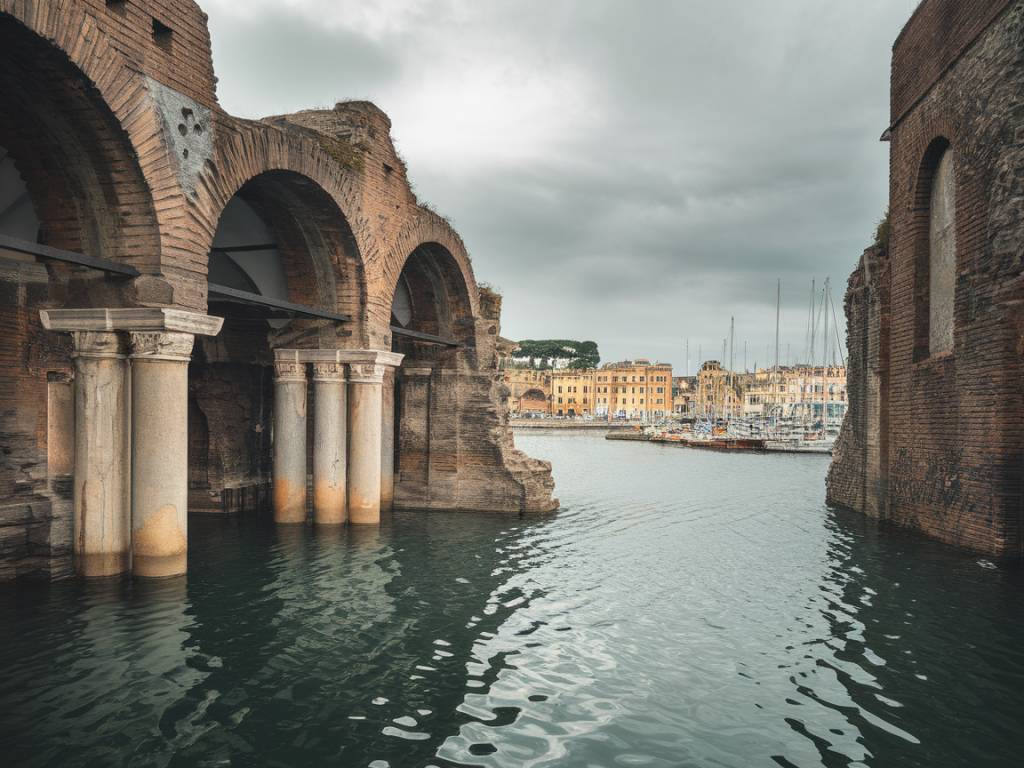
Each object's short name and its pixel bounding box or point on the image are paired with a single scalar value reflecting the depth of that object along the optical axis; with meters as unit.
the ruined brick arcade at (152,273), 7.88
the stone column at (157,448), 8.32
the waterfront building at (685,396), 120.06
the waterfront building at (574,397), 122.31
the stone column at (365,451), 13.22
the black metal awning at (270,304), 9.82
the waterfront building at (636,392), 119.44
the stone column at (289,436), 13.06
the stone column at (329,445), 12.97
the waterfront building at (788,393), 96.81
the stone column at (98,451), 8.27
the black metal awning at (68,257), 6.97
